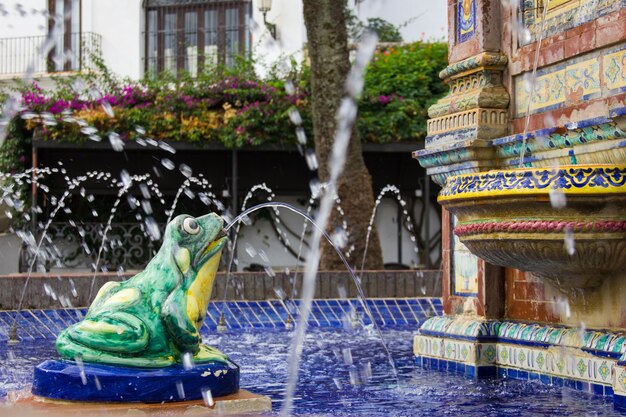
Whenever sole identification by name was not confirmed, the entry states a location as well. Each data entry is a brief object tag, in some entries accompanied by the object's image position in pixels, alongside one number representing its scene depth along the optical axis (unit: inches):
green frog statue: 188.1
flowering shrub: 676.7
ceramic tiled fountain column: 218.4
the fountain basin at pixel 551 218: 213.9
